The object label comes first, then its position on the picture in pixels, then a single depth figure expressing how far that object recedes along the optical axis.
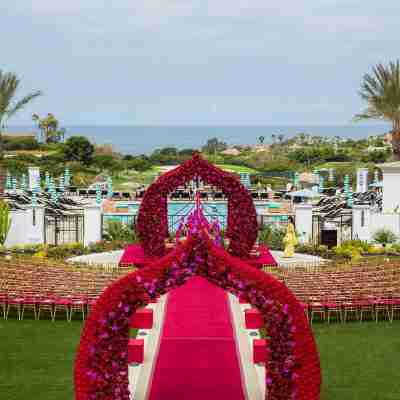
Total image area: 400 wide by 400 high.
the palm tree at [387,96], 45.62
